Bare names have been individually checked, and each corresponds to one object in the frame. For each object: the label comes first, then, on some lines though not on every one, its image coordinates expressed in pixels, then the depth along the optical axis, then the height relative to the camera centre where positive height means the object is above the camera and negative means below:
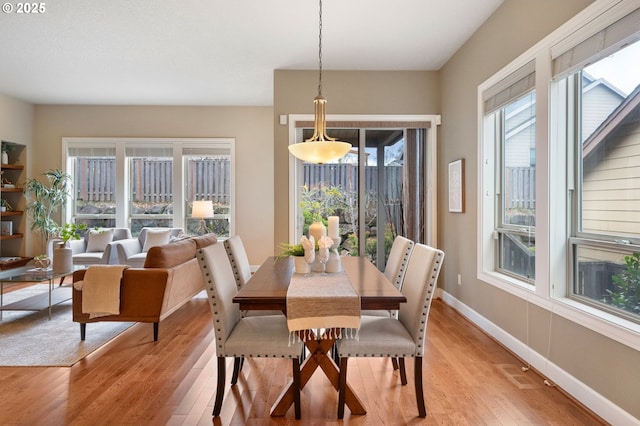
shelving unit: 6.28 +0.10
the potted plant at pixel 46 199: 6.26 +0.19
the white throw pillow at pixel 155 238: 5.82 -0.45
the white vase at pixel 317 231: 2.44 -0.14
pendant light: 2.57 +0.45
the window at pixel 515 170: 2.89 +0.35
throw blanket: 3.11 -0.71
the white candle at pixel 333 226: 2.59 -0.11
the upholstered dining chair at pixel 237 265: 2.62 -0.41
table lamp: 6.07 +0.02
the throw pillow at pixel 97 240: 5.85 -0.49
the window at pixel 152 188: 6.59 +0.39
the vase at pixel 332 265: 2.37 -0.36
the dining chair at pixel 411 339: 2.00 -0.72
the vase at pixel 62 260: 4.02 -0.56
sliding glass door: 4.81 +0.28
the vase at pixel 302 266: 2.32 -0.36
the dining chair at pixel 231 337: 1.99 -0.71
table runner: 1.83 -0.51
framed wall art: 3.99 +0.28
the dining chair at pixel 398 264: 2.56 -0.40
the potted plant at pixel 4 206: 6.04 +0.07
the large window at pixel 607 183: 1.98 +0.16
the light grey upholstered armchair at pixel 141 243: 5.35 -0.52
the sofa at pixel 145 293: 3.18 -0.73
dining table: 1.85 -0.45
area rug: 2.83 -1.15
